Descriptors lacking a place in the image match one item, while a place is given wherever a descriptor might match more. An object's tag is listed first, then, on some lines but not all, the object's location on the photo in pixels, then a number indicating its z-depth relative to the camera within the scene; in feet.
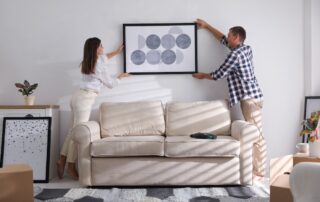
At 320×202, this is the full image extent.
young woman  14.93
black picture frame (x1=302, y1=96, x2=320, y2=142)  15.78
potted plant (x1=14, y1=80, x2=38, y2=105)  15.35
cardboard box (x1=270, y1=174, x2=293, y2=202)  8.41
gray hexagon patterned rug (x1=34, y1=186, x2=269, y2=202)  11.50
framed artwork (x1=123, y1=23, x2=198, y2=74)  16.14
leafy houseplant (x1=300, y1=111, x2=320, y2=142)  10.95
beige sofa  12.89
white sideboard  14.94
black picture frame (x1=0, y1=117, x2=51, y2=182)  14.74
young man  15.06
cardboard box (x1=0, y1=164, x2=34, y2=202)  9.71
